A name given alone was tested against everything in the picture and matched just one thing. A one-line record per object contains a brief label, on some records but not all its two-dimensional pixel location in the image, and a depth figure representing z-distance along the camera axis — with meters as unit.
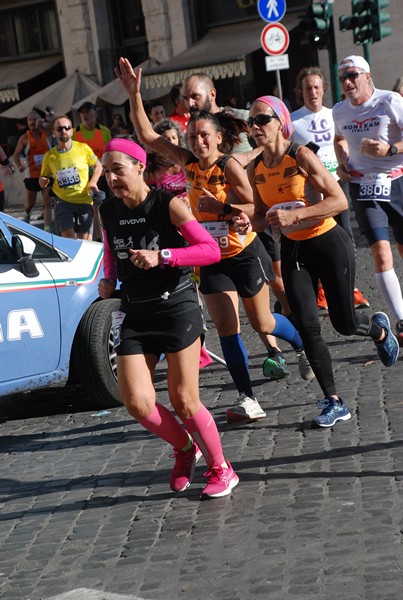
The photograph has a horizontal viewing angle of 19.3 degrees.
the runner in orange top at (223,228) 7.04
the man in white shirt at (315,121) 10.24
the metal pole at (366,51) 20.74
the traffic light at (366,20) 19.58
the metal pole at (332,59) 19.19
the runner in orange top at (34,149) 20.55
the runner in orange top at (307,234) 6.81
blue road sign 18.95
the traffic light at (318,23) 19.25
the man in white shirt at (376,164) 8.61
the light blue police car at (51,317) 7.65
